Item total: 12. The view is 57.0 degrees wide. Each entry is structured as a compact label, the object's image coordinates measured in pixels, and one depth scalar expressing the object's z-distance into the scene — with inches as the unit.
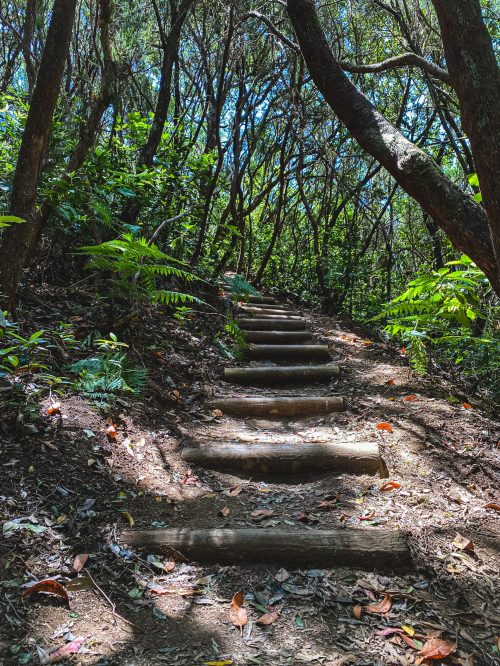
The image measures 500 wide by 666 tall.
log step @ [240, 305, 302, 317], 274.1
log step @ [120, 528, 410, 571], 84.8
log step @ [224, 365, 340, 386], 185.8
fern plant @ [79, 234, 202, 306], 140.6
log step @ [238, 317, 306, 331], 251.3
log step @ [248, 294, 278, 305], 329.6
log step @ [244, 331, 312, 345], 235.5
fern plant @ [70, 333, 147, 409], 119.5
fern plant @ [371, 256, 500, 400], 131.9
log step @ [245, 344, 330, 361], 213.3
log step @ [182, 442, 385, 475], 119.2
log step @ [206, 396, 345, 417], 156.1
